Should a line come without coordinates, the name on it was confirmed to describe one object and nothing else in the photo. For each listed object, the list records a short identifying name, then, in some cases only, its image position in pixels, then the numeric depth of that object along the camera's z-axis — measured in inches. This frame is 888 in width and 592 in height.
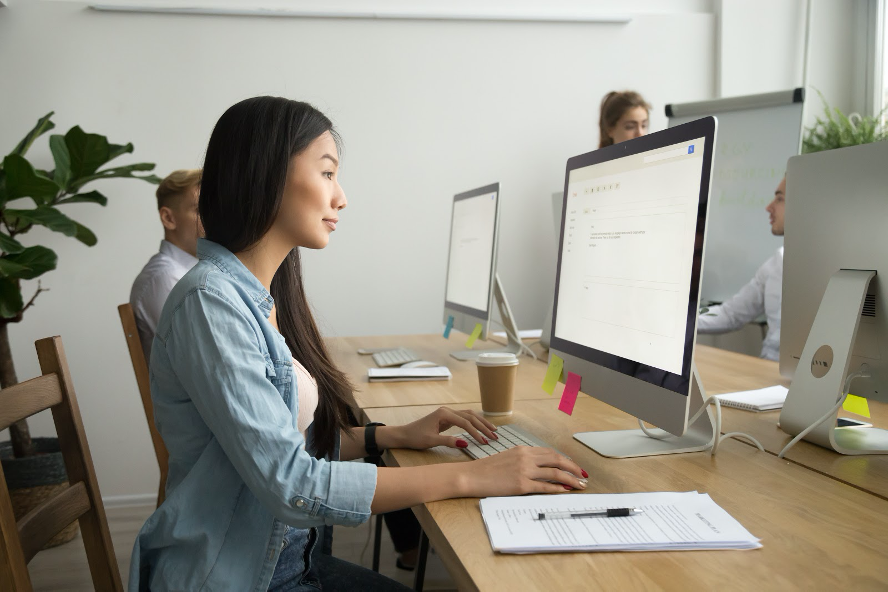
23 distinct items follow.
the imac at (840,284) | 49.4
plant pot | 108.7
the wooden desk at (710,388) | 45.6
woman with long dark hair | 37.2
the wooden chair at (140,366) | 73.9
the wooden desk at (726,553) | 29.6
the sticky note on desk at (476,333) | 90.0
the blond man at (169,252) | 90.0
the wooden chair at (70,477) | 40.2
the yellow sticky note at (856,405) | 51.0
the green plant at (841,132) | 133.6
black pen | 35.7
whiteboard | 132.6
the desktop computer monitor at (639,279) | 41.5
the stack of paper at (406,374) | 79.7
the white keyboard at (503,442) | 47.8
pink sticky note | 52.4
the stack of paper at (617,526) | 32.4
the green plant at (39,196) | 104.1
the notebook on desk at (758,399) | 60.7
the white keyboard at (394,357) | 88.7
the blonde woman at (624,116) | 128.2
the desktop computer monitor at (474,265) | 88.5
